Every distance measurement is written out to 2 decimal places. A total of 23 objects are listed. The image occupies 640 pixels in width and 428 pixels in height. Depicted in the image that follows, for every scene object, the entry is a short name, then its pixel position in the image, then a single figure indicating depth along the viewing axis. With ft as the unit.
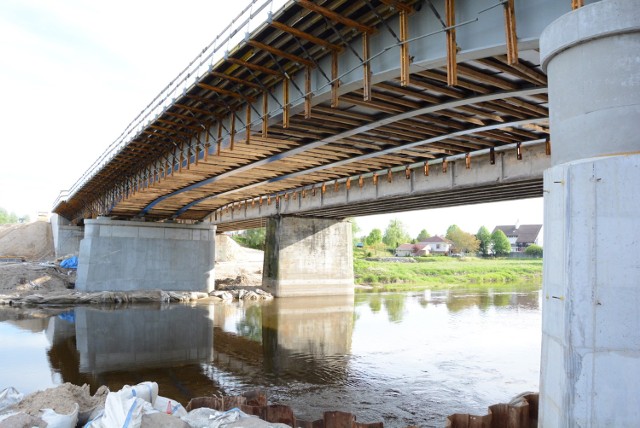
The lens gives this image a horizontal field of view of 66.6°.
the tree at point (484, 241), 360.63
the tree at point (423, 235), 470.39
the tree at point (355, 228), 293.64
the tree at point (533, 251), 314.55
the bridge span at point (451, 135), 15.47
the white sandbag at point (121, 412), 18.67
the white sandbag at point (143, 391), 21.06
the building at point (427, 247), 362.53
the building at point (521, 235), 412.36
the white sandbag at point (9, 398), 20.92
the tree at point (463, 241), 364.17
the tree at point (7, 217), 513.62
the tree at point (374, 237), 343.67
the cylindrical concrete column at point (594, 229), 15.06
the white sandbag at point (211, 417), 20.29
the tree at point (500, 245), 347.97
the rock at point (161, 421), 18.89
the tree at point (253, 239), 255.91
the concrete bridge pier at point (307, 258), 111.86
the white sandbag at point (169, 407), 22.61
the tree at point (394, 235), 390.95
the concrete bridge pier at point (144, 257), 107.76
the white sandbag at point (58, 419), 19.29
